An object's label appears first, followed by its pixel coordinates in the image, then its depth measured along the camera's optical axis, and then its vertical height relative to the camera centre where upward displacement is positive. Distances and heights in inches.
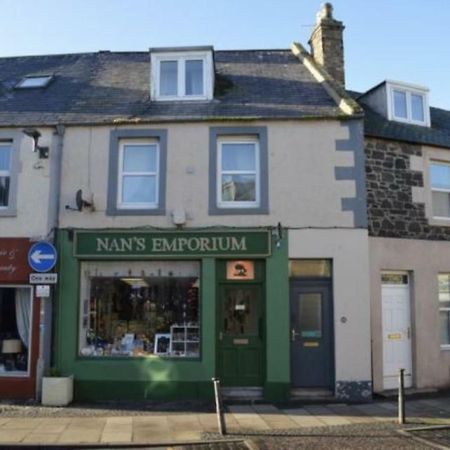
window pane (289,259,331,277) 495.8 +36.1
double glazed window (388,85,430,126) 580.7 +207.5
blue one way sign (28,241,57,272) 467.2 +41.3
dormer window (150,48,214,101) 541.6 +221.6
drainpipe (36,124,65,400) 477.1 +68.8
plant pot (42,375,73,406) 453.1 -64.2
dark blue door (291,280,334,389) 484.4 -21.5
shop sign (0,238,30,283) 487.8 +40.6
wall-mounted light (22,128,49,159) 482.9 +142.8
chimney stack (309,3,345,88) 592.1 +273.1
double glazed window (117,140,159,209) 502.9 +117.0
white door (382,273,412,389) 518.3 -16.5
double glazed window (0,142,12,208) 506.3 +118.4
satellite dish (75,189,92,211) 479.2 +88.6
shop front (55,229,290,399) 474.9 -2.7
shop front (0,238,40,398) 480.1 -12.5
